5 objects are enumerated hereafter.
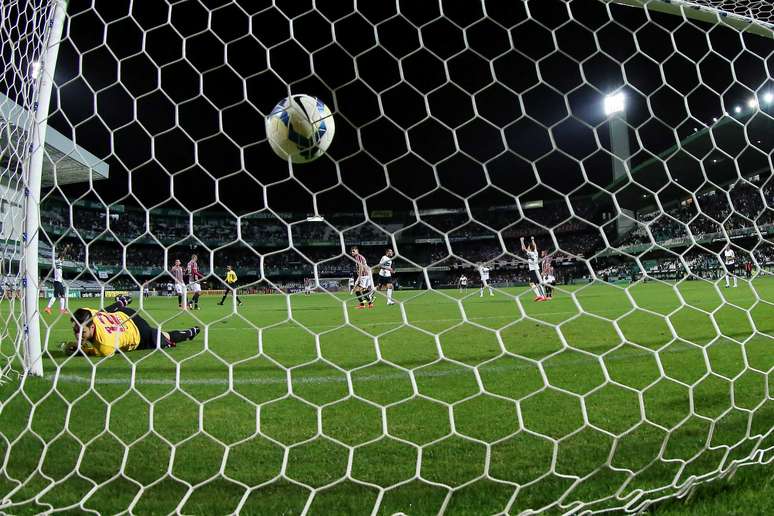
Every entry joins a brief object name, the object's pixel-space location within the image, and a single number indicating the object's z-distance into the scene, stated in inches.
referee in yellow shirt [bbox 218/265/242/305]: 418.9
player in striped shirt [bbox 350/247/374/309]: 225.0
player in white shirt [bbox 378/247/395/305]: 287.4
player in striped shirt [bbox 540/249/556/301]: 415.7
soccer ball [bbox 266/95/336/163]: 106.0
